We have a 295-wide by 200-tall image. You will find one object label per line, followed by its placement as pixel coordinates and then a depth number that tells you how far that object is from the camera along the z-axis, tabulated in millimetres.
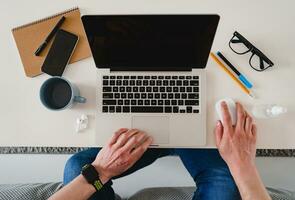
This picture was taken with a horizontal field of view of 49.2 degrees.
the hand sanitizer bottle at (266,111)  772
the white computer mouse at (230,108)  785
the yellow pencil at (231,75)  819
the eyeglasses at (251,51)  822
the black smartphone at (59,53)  845
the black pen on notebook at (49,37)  858
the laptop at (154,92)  782
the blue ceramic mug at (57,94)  773
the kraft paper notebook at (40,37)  856
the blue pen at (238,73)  819
